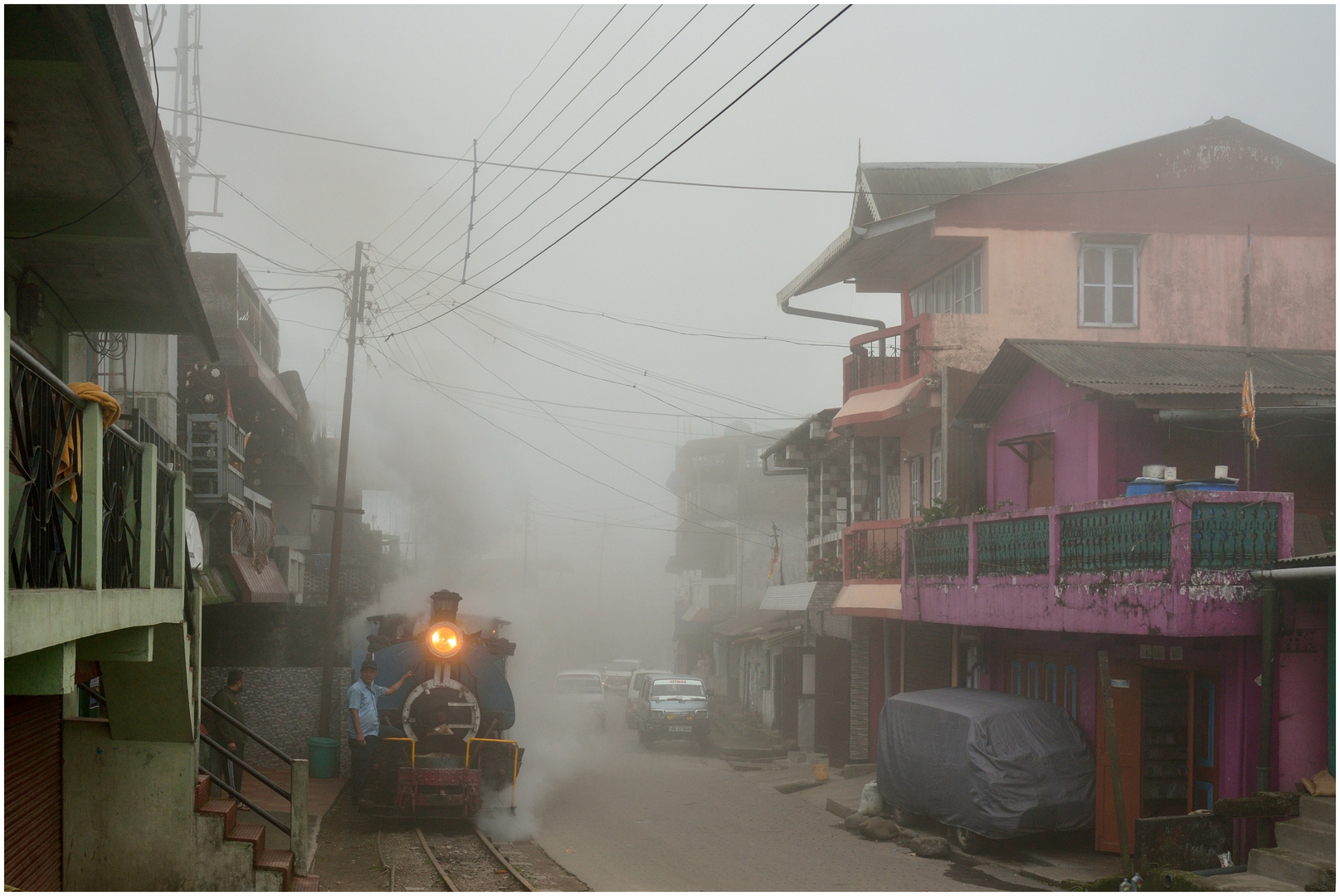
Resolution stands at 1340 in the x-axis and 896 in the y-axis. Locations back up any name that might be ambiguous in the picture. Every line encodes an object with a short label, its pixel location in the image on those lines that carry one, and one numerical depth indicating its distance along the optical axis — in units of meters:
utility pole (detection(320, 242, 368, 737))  22.62
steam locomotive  16.23
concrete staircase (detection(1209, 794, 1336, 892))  10.94
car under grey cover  15.23
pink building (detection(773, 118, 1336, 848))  15.74
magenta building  12.81
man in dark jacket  15.48
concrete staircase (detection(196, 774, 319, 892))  11.41
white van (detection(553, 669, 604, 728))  37.38
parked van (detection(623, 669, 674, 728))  35.22
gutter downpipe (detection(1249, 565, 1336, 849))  12.22
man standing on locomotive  17.25
